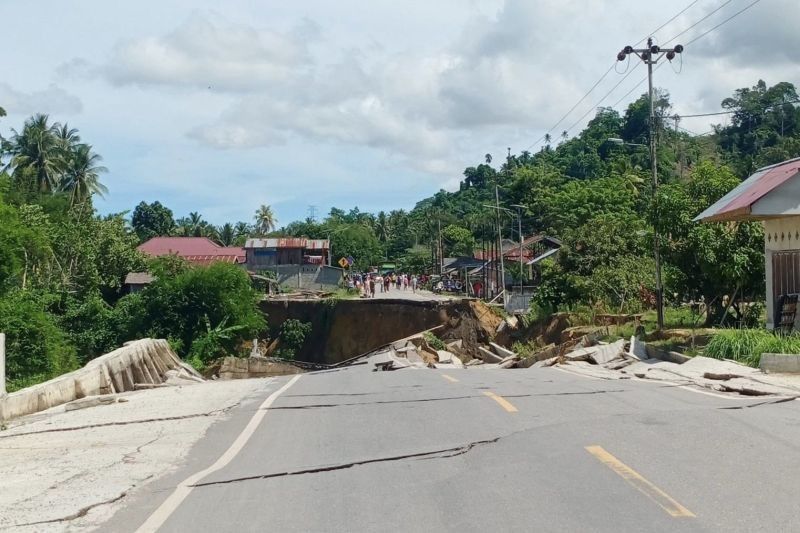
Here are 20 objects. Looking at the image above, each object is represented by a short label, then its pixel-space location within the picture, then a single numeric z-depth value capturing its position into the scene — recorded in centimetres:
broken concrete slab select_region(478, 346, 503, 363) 4197
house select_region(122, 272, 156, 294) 7425
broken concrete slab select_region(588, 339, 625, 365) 2464
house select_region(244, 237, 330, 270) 8625
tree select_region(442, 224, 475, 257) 12151
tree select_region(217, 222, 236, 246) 13500
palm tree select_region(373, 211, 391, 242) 15312
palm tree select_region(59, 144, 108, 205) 7656
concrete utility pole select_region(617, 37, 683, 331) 3002
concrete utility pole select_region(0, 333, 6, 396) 1420
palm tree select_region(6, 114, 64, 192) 7150
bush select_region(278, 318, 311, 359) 6594
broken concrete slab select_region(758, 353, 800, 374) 1783
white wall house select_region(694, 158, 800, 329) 2159
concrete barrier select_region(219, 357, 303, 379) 4362
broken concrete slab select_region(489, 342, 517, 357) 4179
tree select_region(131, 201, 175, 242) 12625
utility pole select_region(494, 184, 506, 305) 5902
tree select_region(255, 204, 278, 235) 15012
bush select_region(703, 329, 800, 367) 1917
